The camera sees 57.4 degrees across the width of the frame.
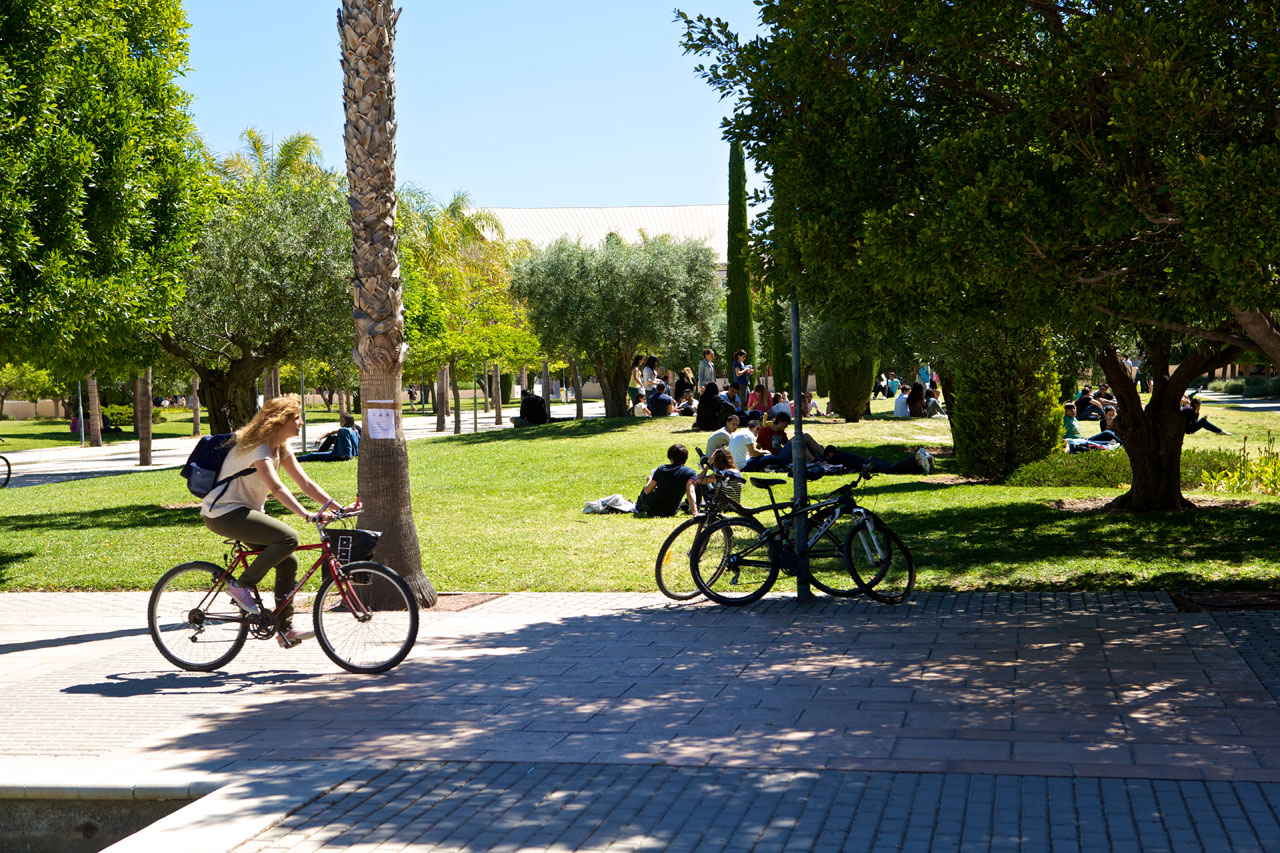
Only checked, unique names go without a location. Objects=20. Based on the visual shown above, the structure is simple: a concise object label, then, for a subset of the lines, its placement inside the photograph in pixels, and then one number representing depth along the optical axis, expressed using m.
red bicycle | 7.29
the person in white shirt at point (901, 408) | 34.94
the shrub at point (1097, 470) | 17.83
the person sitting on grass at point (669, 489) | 14.85
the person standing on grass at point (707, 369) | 31.89
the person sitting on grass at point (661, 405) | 31.05
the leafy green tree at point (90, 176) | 11.25
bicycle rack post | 9.21
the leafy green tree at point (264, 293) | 18.70
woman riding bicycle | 7.26
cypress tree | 38.32
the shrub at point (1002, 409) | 18.56
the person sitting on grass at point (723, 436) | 17.16
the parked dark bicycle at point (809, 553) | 9.21
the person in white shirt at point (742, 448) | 17.75
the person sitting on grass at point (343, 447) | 25.62
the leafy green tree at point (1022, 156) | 6.82
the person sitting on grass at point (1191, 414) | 24.94
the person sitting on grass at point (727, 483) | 10.59
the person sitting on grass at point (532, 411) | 33.94
